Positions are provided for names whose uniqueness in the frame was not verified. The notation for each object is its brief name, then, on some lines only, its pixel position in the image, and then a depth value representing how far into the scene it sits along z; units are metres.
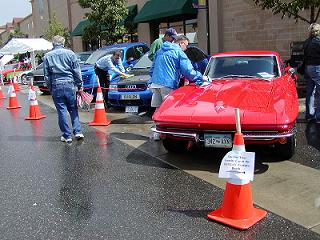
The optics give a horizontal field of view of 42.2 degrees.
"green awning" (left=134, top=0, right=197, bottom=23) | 17.30
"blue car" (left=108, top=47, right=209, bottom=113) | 8.88
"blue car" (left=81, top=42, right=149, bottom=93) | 12.16
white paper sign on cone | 3.61
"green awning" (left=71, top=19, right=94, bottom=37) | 29.07
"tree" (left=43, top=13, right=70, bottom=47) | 33.44
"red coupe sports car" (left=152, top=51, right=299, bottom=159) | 4.76
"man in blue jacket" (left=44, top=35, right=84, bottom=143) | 6.86
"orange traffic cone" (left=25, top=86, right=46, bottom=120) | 9.83
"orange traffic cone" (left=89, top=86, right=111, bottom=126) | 8.51
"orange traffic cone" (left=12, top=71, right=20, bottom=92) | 19.12
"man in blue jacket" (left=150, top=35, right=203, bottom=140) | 6.18
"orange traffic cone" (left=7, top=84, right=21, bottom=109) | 12.59
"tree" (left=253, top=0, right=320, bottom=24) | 8.42
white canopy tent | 23.92
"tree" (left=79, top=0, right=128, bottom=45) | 21.67
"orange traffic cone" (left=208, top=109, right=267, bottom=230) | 3.66
